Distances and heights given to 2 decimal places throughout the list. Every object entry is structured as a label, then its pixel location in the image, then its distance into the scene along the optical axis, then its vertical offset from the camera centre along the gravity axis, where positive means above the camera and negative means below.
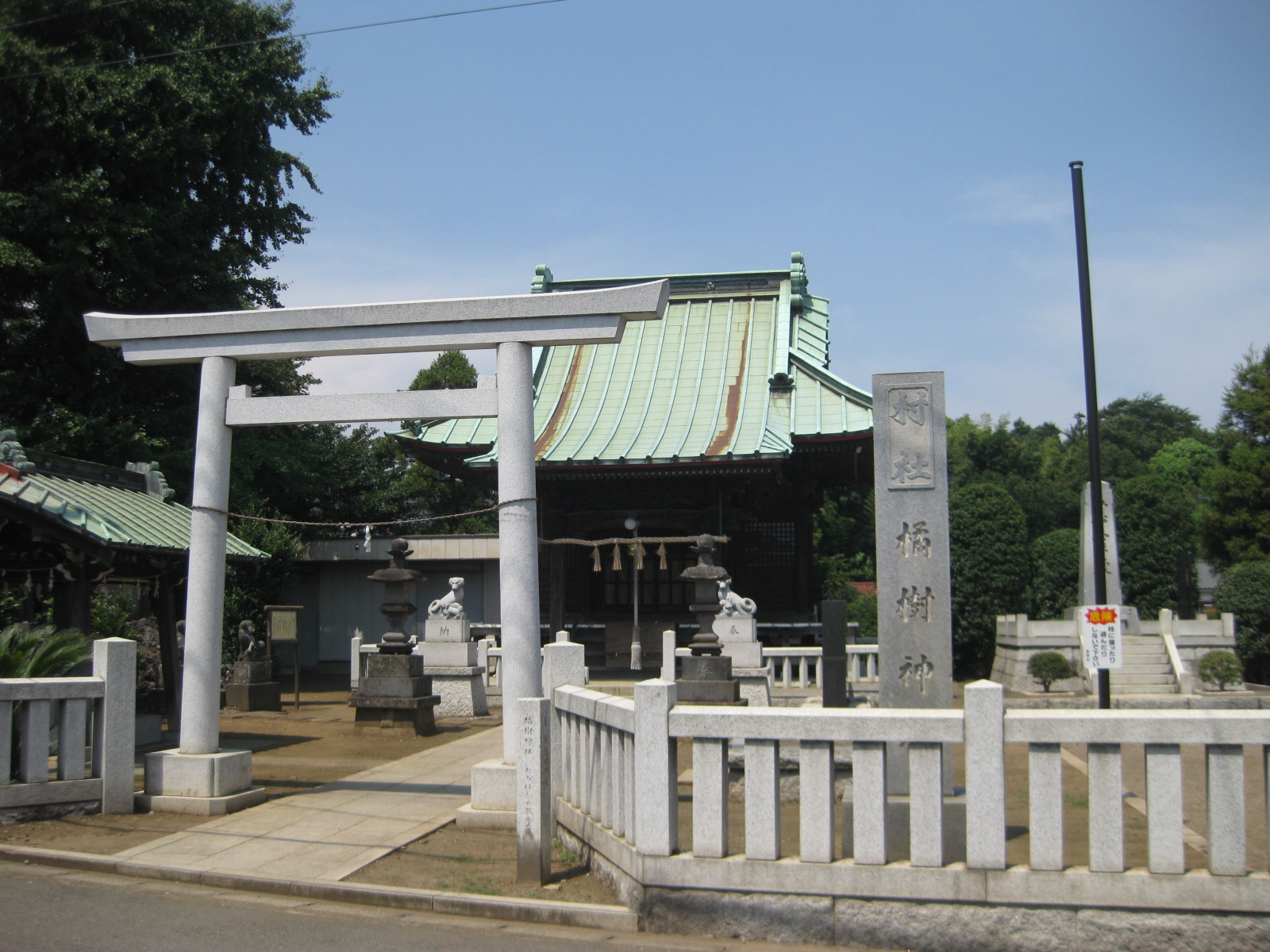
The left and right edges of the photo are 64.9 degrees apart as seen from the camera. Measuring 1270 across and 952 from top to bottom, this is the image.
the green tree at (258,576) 21.39 -0.08
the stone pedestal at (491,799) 8.14 -1.85
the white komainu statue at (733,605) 16.44 -0.52
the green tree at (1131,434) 55.72 +9.24
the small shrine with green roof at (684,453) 19.75 +2.41
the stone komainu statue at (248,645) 17.67 -1.31
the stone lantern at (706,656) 13.27 -1.13
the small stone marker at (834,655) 12.41 -1.03
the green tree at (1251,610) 22.81 -0.81
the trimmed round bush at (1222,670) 19.36 -1.84
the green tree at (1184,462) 57.16 +6.69
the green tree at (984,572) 23.77 +0.05
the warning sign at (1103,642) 11.95 -0.81
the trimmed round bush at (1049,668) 19.66 -1.84
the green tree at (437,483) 33.78 +3.08
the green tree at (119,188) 20.38 +8.45
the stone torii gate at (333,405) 8.44 +1.51
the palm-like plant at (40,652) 8.67 -0.71
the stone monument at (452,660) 16.42 -1.44
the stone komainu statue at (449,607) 16.59 -0.56
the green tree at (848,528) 46.41 +2.10
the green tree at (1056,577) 26.53 -0.07
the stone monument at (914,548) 7.84 +0.20
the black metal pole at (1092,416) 11.99 +1.93
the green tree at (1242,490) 28.86 +2.49
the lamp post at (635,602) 19.21 -0.56
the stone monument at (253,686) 16.95 -1.95
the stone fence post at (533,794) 6.43 -1.42
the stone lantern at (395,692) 13.73 -1.65
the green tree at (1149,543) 27.17 +0.85
